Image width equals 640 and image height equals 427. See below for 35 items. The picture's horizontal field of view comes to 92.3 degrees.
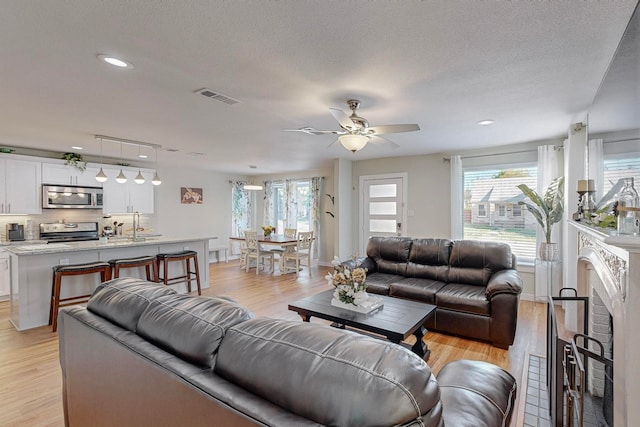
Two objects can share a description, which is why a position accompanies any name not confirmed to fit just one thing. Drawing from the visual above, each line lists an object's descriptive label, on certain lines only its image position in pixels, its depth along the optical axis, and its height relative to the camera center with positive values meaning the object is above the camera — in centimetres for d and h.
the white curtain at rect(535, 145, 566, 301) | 448 +31
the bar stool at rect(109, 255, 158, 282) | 403 -70
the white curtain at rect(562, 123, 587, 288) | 355 +40
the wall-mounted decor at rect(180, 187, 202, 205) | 756 +41
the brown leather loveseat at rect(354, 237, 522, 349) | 311 -87
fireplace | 132 -57
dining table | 626 -62
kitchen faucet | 653 -18
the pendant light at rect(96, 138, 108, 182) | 469 +54
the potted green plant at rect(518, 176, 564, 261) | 405 +2
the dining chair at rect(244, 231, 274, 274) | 677 -89
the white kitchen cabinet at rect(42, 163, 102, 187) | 529 +68
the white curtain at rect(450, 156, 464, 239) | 537 +24
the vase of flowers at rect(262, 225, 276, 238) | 688 -46
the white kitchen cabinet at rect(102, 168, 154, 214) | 605 +37
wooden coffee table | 243 -92
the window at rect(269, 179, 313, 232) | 804 +14
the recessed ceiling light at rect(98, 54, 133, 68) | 214 +108
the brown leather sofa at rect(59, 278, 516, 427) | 72 -48
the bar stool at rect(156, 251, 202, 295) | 450 -84
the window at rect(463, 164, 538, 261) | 487 +3
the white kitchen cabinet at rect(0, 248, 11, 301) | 468 -97
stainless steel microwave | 528 +28
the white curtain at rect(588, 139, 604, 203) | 226 +35
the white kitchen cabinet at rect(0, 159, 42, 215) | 488 +43
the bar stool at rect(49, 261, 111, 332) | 354 -73
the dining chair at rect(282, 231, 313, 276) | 641 -88
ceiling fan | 293 +79
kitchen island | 352 -70
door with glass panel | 618 +7
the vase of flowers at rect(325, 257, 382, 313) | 282 -75
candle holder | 250 +9
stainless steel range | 535 -35
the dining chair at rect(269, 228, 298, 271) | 670 -82
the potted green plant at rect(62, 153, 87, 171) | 550 +94
